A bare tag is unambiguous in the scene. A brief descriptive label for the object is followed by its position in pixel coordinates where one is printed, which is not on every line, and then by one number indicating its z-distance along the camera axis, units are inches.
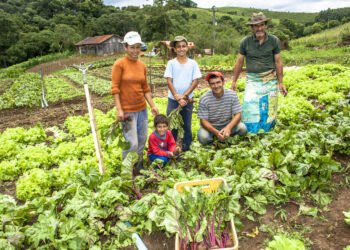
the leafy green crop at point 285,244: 94.4
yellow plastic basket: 133.2
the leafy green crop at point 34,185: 170.6
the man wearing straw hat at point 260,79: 210.1
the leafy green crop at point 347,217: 120.9
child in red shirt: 183.3
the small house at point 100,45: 1972.2
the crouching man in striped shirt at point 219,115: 198.1
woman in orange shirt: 166.6
